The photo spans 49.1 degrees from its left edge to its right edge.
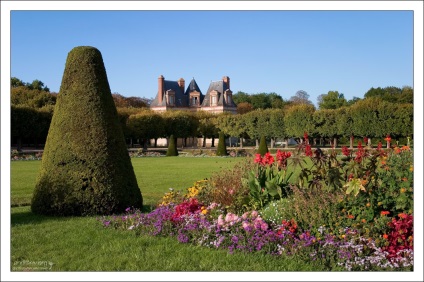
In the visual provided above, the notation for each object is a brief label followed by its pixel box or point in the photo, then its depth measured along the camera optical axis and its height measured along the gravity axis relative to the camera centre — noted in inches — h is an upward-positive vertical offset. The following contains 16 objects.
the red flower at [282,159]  272.4 -10.2
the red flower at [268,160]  275.9 -10.9
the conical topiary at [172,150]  1259.8 -21.6
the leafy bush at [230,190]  266.8 -29.3
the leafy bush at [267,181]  262.8 -22.9
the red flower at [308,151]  242.3 -5.0
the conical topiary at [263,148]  1058.9 -14.6
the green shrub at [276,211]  228.5 -35.2
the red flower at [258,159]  278.9 -10.4
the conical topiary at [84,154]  282.4 -7.0
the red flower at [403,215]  196.2 -31.4
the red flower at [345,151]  239.3 -5.1
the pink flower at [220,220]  224.8 -38.3
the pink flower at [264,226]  214.7 -39.2
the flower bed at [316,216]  195.5 -37.0
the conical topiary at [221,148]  1221.7 -16.3
